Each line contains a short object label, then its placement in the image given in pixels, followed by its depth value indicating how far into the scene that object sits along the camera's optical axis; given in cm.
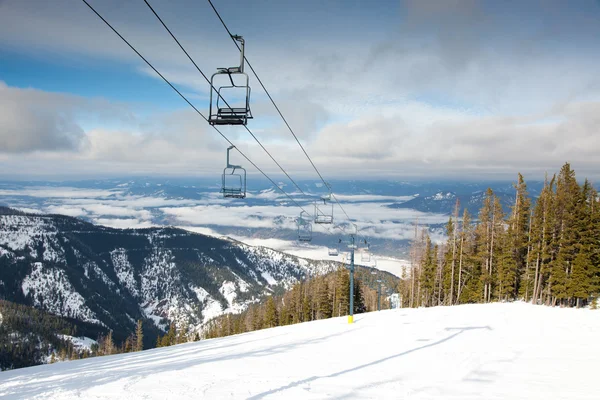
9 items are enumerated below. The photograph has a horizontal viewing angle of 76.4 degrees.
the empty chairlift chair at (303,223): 3041
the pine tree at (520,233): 4962
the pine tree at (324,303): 7262
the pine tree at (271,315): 7644
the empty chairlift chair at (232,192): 1619
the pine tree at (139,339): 10648
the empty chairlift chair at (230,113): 1020
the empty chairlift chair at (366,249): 3626
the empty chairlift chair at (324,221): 2744
